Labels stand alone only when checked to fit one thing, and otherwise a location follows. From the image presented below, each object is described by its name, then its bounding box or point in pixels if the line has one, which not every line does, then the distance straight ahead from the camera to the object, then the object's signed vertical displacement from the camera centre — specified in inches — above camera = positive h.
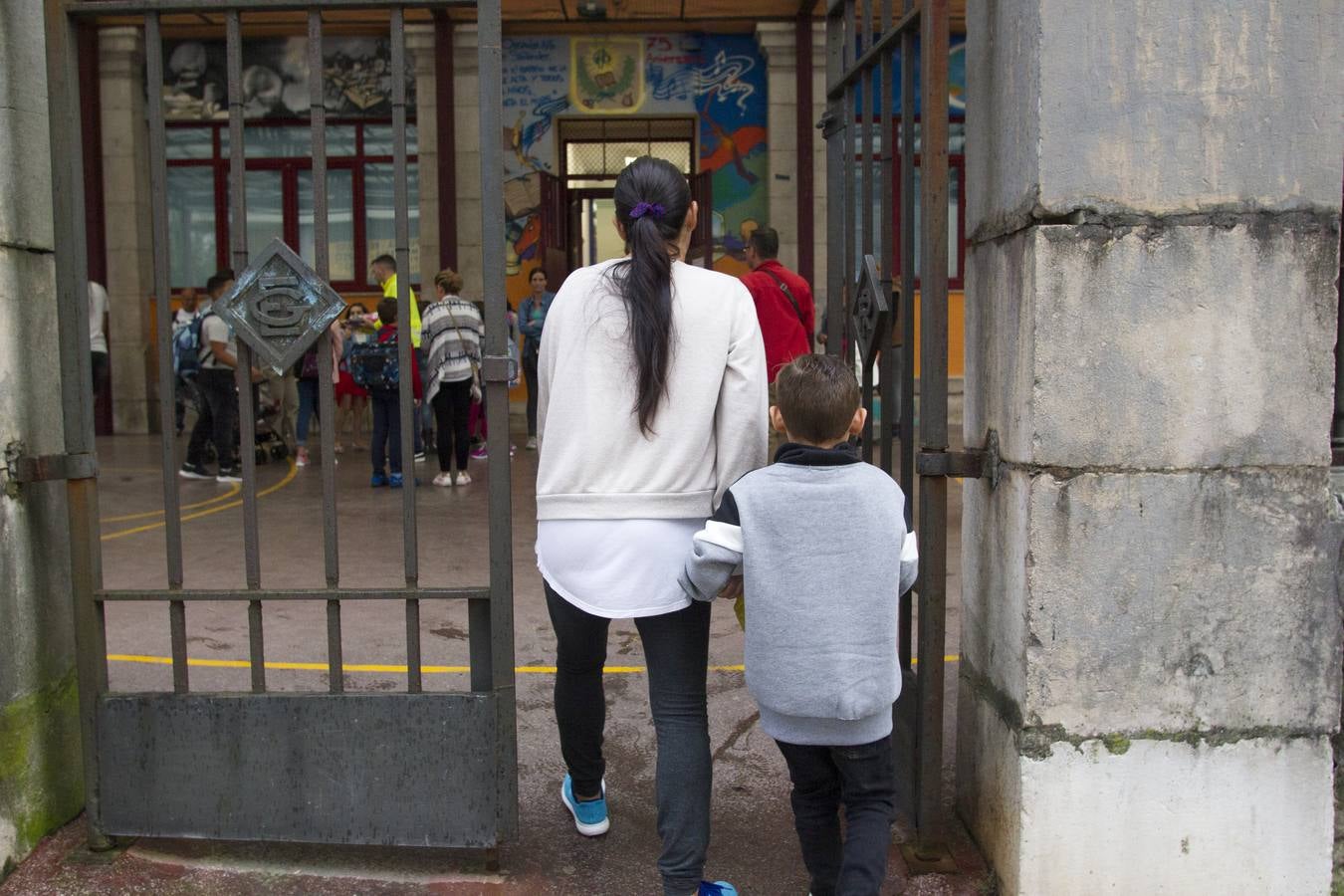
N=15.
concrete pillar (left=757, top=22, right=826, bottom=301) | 567.2 +97.0
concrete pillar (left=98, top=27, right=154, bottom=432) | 571.8 +57.5
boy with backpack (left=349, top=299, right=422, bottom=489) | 363.9 -7.4
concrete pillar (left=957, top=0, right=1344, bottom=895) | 108.3 -9.3
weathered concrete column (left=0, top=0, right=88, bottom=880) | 123.0 -14.8
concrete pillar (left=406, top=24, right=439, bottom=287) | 565.0 +96.8
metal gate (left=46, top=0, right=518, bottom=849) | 123.9 -35.9
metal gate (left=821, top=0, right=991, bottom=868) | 122.6 +3.8
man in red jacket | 243.4 +6.6
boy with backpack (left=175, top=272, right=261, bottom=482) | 393.7 -9.5
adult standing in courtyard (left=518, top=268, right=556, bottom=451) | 465.4 +12.5
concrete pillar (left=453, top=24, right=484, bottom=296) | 564.1 +89.0
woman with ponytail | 110.8 -8.6
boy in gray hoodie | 102.6 -20.6
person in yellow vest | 352.4 +21.3
